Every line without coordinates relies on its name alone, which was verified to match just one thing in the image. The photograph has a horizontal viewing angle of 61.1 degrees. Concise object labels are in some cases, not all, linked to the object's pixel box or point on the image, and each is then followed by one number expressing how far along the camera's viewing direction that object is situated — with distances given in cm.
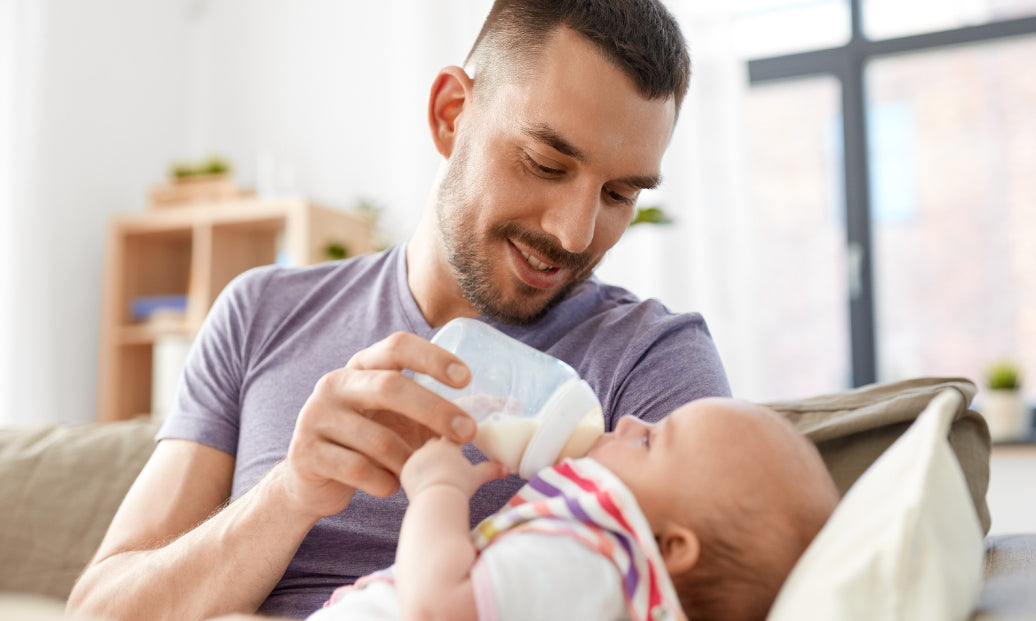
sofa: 117
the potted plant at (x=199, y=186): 348
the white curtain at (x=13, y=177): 335
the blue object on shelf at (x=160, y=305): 349
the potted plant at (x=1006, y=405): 303
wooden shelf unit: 334
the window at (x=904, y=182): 325
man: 112
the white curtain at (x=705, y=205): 324
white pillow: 65
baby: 72
